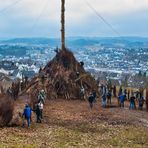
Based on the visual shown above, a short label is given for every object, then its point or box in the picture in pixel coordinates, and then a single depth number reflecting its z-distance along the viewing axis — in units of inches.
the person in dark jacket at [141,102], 1126.9
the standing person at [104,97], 1102.7
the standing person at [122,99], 1114.0
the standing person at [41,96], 1011.2
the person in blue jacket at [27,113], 820.3
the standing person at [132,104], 1110.5
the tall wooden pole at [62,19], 1285.6
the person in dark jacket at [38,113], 879.0
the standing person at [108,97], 1160.3
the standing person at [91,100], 1074.2
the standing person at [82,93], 1217.7
